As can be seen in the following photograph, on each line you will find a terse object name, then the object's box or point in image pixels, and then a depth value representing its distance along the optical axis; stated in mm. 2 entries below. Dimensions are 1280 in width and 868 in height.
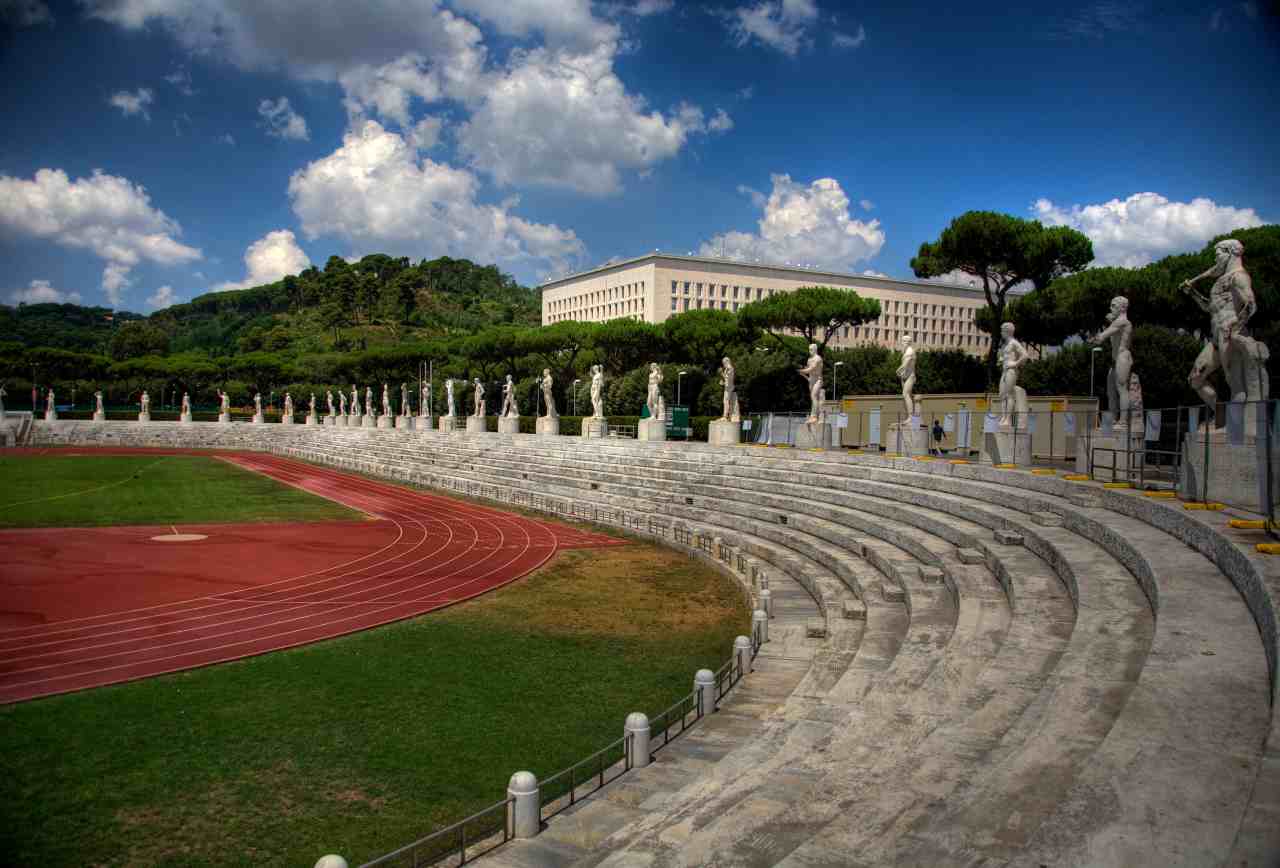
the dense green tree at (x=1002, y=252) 41625
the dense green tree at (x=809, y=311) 53969
